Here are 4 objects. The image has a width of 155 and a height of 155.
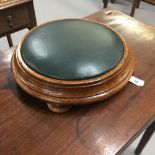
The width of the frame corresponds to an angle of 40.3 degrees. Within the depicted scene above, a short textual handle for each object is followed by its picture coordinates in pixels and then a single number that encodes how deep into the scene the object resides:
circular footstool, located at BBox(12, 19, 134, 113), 0.56
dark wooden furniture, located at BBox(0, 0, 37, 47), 1.13
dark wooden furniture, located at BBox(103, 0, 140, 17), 2.36
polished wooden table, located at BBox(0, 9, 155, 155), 0.53
